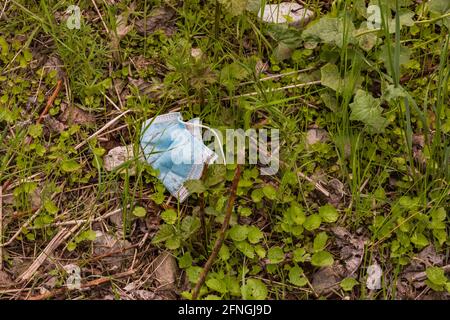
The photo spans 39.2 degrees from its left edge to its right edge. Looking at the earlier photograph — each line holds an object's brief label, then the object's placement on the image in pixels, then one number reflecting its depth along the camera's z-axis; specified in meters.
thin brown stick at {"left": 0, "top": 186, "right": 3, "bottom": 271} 2.09
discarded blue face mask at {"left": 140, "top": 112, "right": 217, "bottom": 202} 2.23
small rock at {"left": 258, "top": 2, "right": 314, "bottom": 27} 2.50
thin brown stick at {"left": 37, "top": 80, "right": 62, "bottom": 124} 2.40
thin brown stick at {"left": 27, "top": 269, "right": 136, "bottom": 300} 2.01
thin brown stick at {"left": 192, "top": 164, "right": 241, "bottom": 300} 1.92
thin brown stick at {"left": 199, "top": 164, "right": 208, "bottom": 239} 2.03
